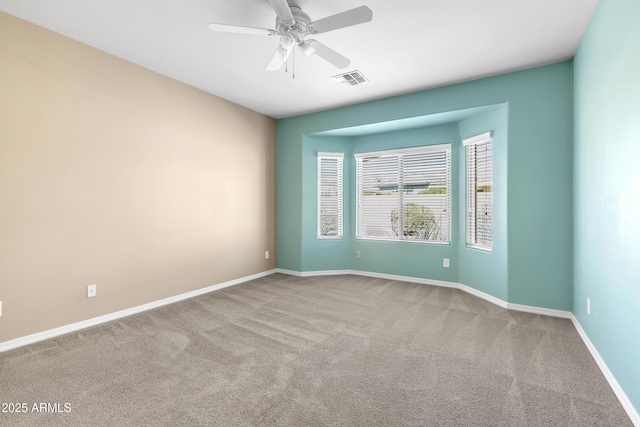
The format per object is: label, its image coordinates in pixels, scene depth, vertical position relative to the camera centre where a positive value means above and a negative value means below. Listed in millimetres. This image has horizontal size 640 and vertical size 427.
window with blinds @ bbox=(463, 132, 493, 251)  3831 +290
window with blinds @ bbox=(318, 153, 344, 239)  5273 +269
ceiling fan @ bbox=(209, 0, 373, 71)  2020 +1418
